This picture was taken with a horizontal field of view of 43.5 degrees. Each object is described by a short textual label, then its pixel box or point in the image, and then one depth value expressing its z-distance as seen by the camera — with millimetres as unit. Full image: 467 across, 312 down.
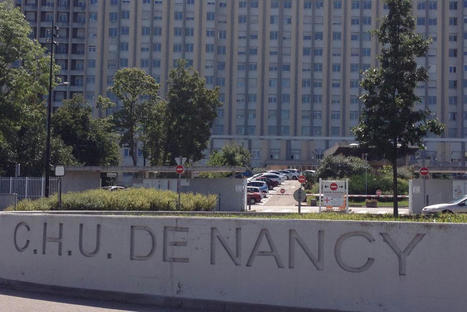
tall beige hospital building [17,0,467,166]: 90000
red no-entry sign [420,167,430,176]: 34938
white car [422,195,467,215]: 28781
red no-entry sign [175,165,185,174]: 31116
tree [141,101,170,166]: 48344
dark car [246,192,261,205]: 45181
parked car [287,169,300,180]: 75750
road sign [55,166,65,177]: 25969
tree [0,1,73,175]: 30828
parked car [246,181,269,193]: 52938
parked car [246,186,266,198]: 47594
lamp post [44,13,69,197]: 32250
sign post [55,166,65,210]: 25969
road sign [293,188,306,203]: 25812
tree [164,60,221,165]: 46281
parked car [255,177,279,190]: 62500
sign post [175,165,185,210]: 31131
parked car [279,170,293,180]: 74875
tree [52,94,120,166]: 55000
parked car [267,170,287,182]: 68938
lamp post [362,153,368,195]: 49406
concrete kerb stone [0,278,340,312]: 9562
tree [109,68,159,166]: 50531
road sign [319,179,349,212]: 34750
